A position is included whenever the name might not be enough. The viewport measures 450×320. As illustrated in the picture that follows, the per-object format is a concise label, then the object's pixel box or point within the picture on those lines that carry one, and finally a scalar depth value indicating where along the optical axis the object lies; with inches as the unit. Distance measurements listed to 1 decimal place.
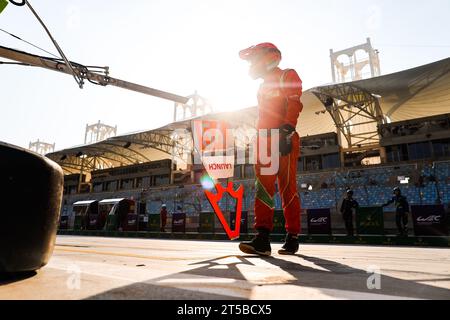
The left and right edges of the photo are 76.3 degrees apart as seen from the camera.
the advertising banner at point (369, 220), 370.9
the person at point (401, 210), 364.5
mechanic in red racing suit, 100.4
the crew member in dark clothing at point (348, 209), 371.8
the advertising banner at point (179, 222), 578.9
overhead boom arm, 327.9
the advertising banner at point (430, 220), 343.9
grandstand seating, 682.8
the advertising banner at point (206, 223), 525.0
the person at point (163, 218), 581.9
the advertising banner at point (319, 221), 418.6
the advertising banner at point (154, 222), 609.0
